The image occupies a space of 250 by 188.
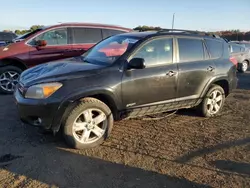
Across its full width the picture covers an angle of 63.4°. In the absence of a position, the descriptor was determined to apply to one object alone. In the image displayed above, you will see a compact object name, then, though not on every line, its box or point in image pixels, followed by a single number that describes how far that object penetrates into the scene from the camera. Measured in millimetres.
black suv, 2919
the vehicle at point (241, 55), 9442
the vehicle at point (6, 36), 10395
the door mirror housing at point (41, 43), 5573
